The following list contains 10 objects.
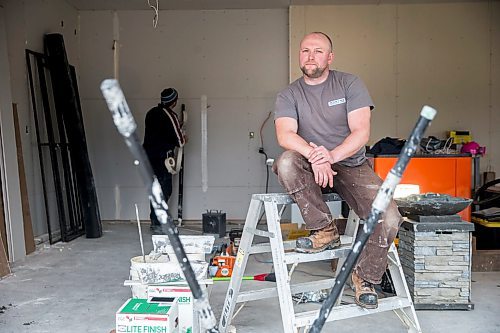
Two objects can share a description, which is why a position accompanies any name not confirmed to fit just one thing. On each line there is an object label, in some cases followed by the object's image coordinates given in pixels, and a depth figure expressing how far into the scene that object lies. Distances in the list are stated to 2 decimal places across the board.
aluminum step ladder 2.14
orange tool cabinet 4.38
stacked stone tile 3.13
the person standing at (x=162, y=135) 6.09
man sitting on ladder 2.29
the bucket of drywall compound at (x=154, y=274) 2.40
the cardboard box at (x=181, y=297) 2.36
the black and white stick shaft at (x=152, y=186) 0.83
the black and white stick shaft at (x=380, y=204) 0.90
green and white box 2.03
